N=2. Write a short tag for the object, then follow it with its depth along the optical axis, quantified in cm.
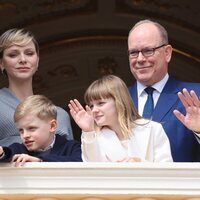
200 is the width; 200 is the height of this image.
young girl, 792
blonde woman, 903
